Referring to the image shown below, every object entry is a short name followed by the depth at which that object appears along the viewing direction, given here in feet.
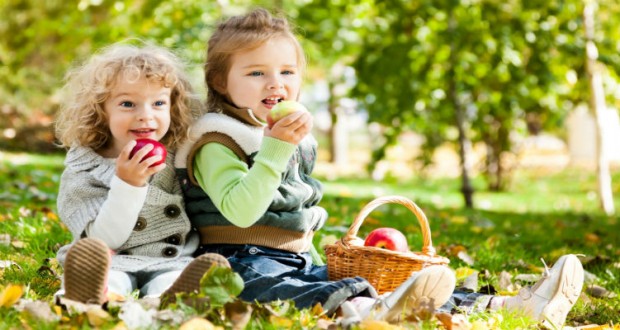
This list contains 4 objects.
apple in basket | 9.37
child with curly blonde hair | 8.50
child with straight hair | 8.20
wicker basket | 8.82
